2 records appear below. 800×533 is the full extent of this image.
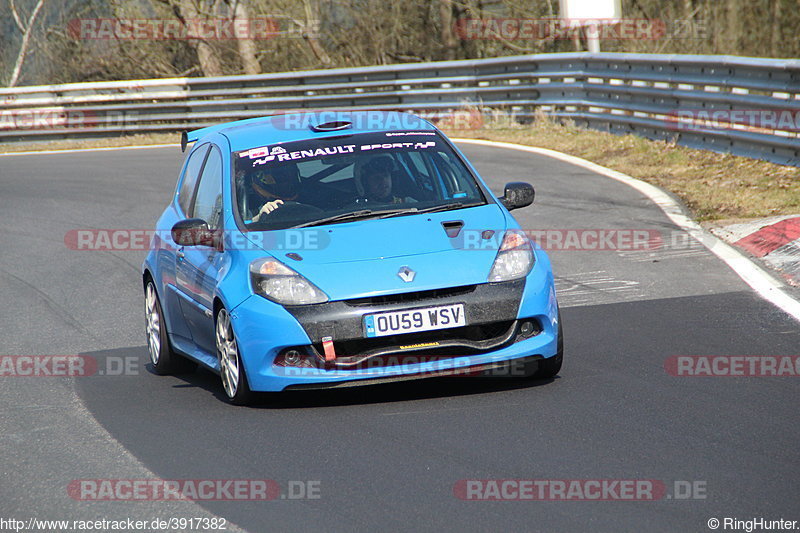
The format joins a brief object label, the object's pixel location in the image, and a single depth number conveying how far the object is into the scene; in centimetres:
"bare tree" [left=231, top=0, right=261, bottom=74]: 6878
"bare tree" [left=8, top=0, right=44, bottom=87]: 7919
